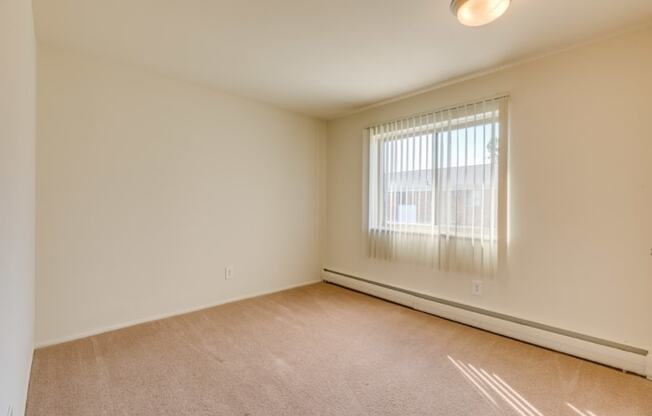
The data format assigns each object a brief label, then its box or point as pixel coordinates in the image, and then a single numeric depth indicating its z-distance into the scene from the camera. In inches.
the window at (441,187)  102.7
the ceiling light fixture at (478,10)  64.4
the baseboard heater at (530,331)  78.3
